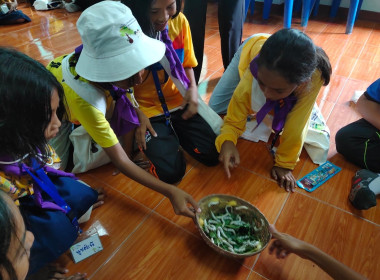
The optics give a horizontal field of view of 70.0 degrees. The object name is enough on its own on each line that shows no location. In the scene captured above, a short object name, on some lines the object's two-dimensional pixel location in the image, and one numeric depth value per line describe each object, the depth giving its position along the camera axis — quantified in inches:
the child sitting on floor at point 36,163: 25.2
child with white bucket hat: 29.9
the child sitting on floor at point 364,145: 44.2
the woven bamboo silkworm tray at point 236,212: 34.9
